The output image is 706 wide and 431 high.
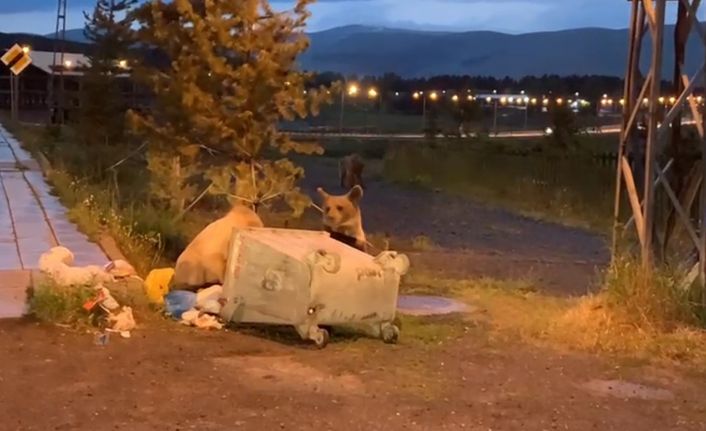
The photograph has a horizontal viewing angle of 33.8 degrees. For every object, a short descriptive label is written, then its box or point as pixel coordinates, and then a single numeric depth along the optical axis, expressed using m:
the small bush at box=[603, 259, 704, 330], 7.84
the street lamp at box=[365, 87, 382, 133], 91.06
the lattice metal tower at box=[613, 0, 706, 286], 8.27
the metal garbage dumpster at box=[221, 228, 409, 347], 7.15
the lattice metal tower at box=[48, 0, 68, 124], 42.95
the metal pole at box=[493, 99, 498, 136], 61.22
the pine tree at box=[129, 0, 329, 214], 10.46
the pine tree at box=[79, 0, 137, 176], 25.81
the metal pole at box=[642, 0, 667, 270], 8.21
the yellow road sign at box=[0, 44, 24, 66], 32.47
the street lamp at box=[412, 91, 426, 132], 89.28
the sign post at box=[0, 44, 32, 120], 32.41
